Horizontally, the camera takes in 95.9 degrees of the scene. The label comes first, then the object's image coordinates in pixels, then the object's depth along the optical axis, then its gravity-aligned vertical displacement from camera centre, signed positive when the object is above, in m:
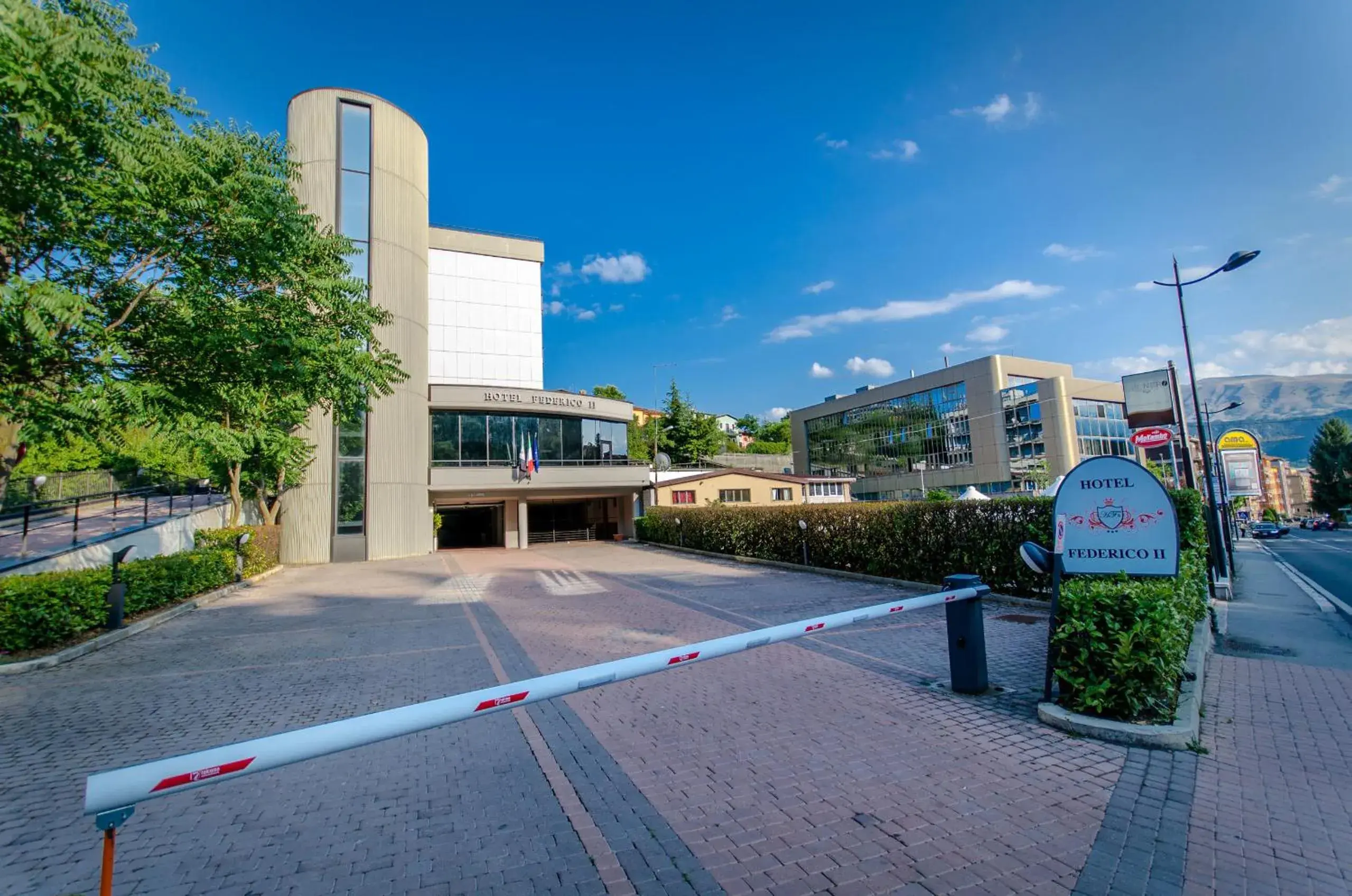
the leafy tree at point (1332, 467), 62.94 +1.17
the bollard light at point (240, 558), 16.29 -0.94
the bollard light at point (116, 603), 9.88 -1.20
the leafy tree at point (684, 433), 61.19 +7.32
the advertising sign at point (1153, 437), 11.49 +0.91
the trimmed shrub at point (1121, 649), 4.57 -1.24
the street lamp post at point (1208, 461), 13.36 +0.49
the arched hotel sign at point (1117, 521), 5.30 -0.30
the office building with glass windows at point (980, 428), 65.81 +7.50
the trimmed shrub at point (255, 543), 16.61 -0.56
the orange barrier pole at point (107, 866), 1.66 -0.92
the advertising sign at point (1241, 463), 18.44 +0.60
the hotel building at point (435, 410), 25.42 +5.32
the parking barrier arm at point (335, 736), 1.83 -0.78
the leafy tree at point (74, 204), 5.88 +3.62
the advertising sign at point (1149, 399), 11.79 +1.69
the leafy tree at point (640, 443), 65.75 +7.25
